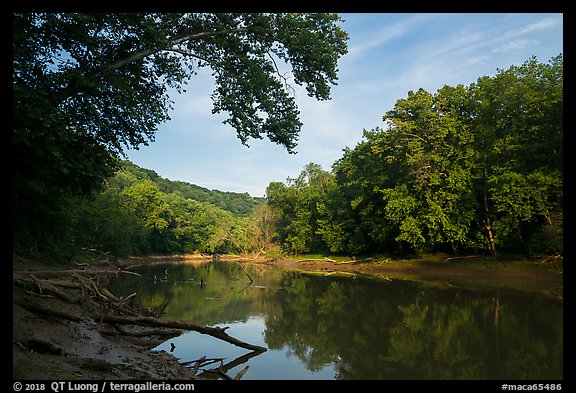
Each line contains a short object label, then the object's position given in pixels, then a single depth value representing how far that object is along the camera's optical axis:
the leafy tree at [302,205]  59.25
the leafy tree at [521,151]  28.69
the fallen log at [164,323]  11.20
